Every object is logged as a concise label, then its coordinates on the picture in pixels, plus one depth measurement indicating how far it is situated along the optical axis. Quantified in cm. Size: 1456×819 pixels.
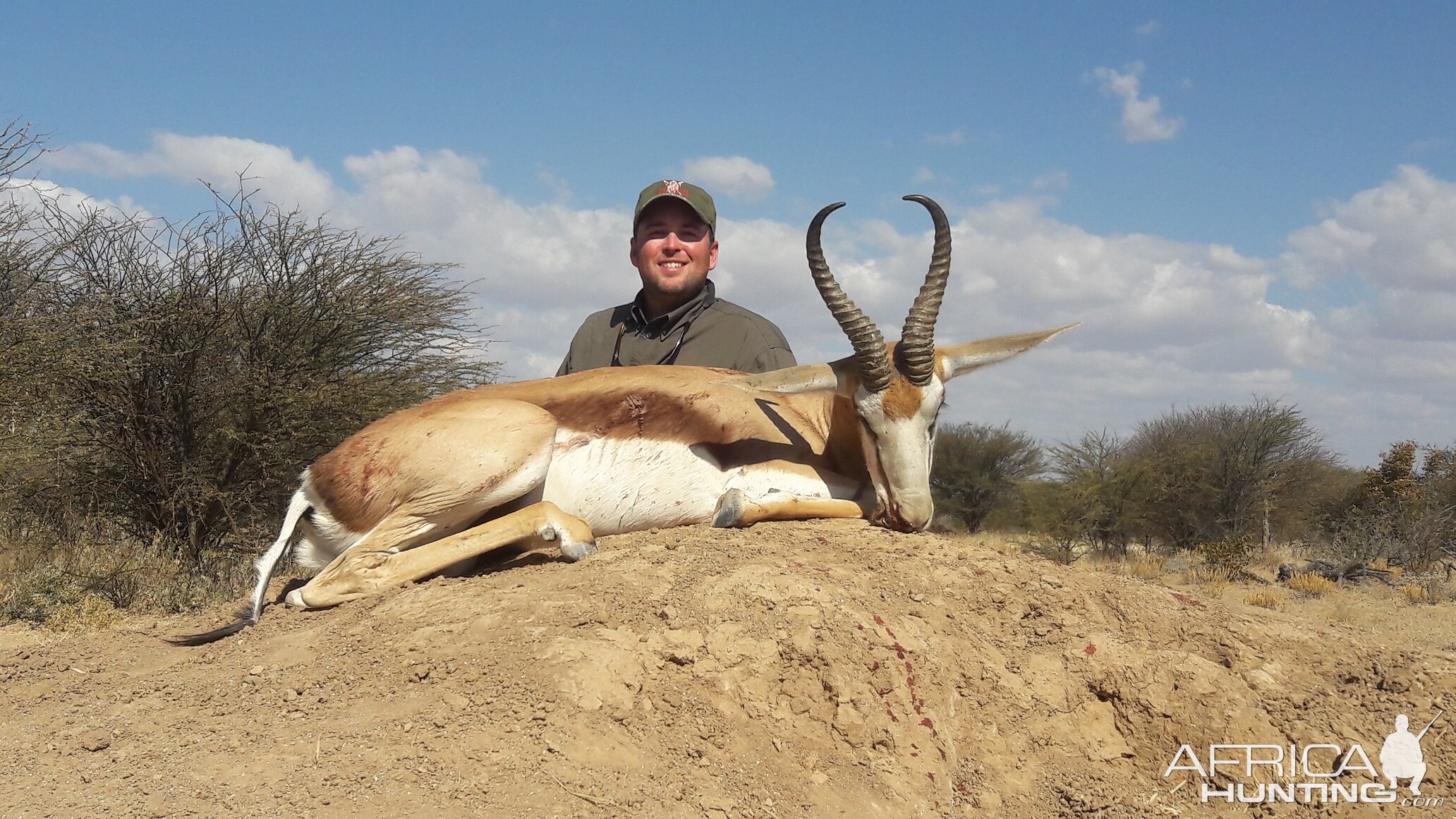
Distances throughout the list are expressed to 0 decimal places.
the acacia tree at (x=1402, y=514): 1648
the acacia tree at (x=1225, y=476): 1898
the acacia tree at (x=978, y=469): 2300
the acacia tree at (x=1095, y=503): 1772
